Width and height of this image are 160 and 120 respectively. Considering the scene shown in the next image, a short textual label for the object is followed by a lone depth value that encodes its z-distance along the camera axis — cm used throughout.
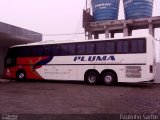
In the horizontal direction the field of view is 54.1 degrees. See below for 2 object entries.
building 1190
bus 859
